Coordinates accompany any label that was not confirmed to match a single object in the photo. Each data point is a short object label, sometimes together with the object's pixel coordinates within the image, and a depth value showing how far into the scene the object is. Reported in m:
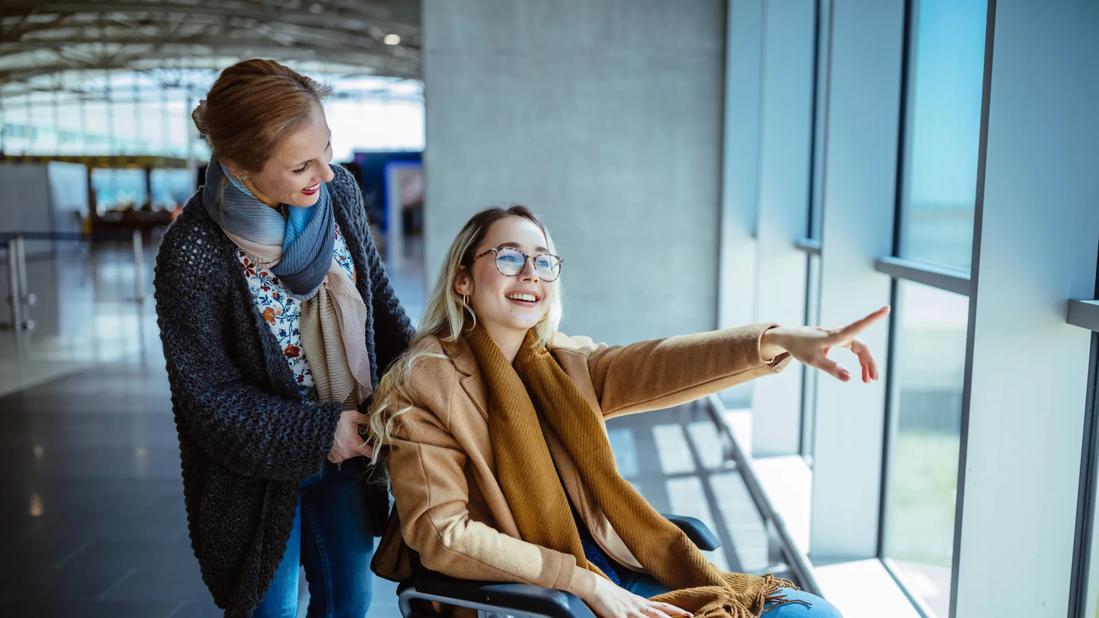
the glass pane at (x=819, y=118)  4.23
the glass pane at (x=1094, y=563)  1.80
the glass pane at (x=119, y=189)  29.08
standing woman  1.55
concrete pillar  5.73
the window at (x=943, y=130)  2.39
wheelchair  1.40
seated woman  1.52
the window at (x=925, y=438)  2.60
